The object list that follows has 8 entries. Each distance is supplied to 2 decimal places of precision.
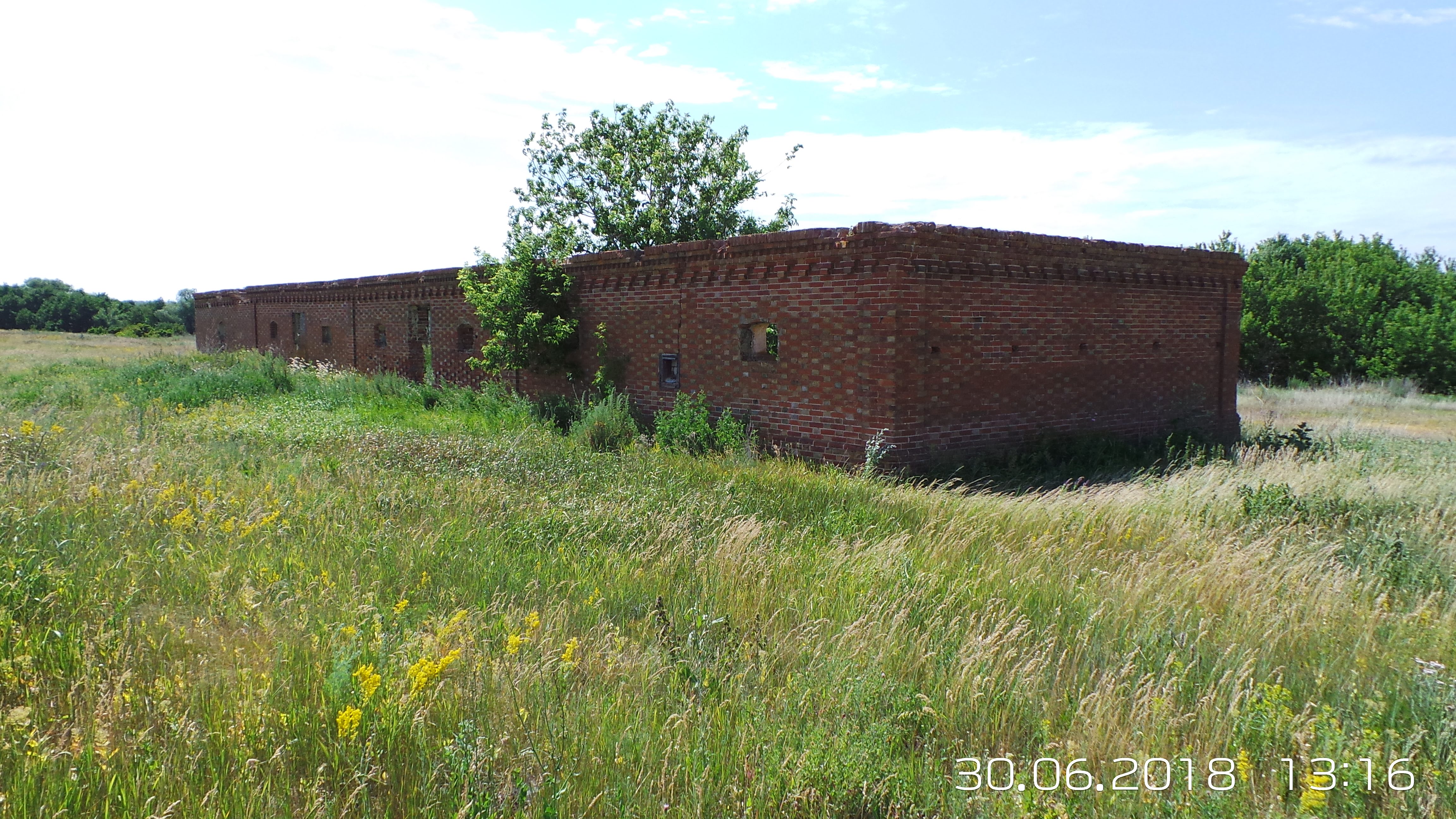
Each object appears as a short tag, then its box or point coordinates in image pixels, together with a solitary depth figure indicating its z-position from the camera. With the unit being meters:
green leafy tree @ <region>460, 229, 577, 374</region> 15.04
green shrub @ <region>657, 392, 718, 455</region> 12.20
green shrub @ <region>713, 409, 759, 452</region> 11.71
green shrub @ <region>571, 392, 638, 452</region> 12.57
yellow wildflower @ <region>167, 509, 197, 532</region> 5.60
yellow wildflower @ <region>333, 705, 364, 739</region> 3.15
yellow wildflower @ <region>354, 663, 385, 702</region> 3.34
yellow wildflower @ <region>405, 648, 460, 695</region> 3.39
